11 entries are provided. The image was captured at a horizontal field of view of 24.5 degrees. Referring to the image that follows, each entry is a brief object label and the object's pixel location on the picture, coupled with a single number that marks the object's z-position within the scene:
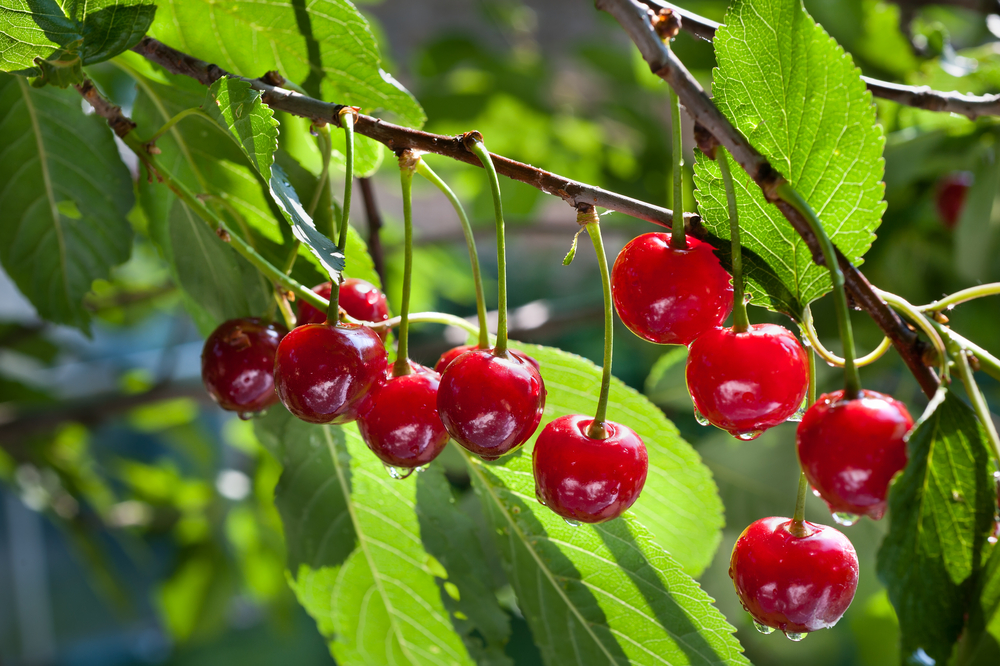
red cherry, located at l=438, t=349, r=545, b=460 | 0.40
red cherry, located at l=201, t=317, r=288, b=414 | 0.42
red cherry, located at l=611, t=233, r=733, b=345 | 0.40
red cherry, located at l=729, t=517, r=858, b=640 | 0.40
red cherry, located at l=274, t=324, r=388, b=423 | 0.40
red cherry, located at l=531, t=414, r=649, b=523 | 0.40
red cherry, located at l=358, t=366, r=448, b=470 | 0.41
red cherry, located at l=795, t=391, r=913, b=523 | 0.38
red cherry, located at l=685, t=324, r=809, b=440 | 0.39
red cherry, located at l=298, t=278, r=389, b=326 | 0.43
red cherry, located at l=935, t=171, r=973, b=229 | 0.67
